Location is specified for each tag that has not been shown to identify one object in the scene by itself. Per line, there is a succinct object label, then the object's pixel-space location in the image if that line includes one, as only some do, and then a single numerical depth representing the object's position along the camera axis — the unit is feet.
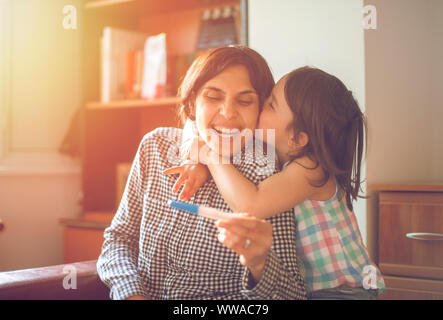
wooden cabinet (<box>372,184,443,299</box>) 4.07
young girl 2.94
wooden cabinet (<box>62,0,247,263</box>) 6.65
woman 2.80
